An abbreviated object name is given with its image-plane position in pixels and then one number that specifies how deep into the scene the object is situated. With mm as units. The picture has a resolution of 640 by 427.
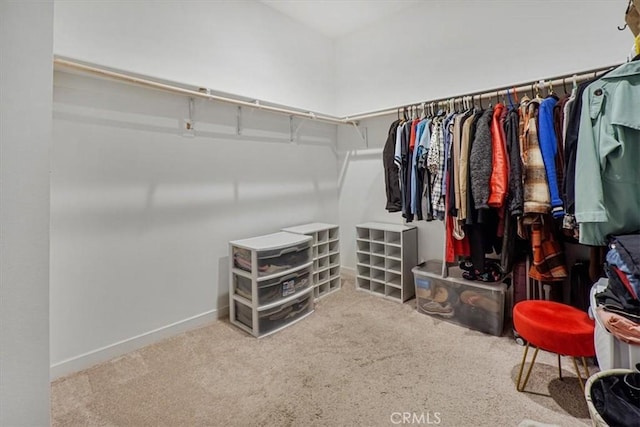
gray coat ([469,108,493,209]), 2047
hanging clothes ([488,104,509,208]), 1979
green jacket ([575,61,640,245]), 1323
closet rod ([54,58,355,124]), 1706
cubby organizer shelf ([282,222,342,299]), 3016
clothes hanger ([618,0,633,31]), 1518
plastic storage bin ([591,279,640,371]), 1097
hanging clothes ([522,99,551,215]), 1856
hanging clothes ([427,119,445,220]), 2354
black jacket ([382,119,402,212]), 2729
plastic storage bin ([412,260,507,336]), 2266
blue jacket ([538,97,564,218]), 1800
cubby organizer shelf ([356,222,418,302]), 2932
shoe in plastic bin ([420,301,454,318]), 2508
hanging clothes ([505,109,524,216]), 1933
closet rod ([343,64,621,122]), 1991
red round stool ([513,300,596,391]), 1471
